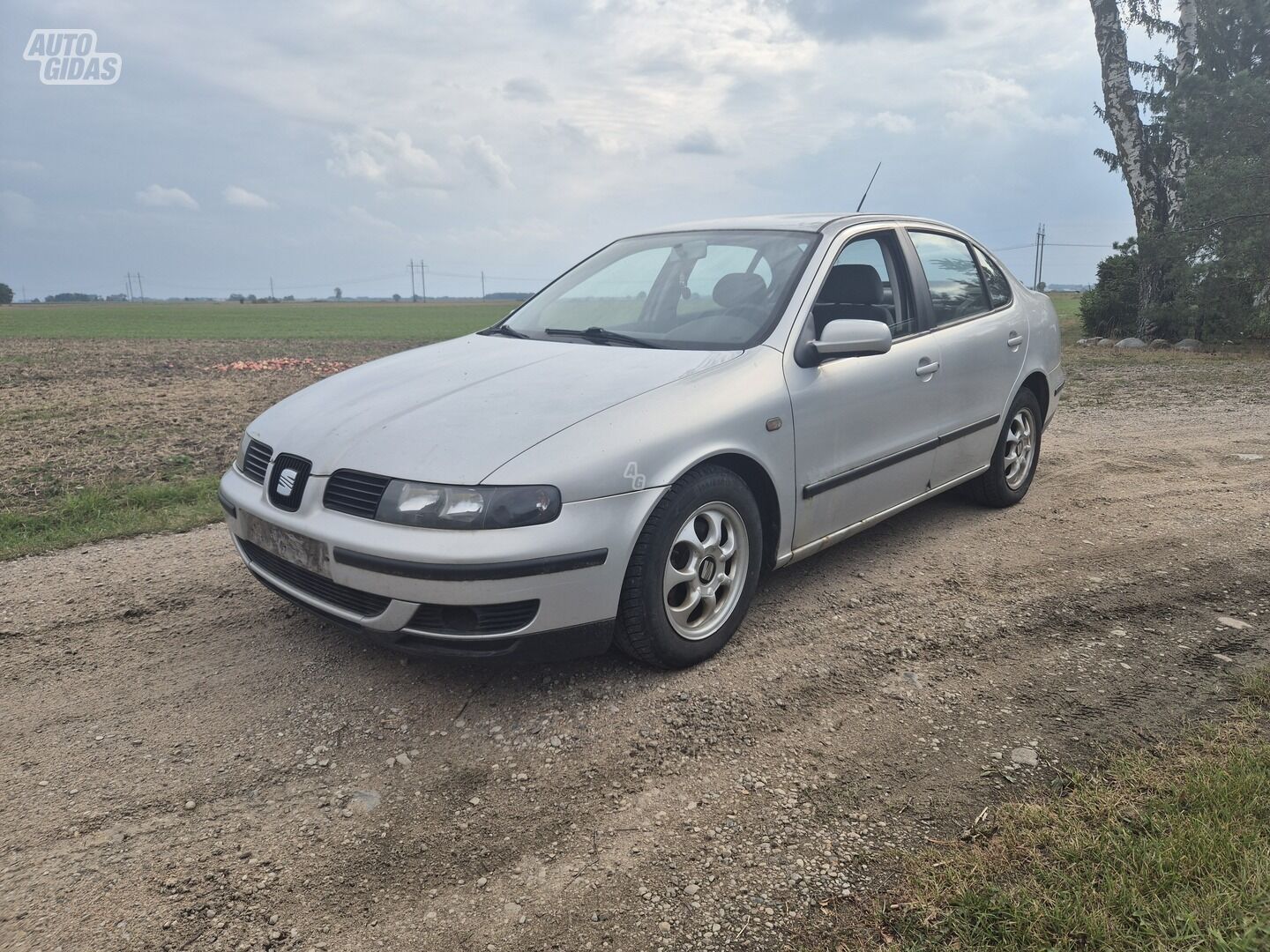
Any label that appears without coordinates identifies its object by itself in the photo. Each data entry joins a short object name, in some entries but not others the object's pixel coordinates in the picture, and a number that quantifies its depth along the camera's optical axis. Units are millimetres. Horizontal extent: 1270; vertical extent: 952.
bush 18188
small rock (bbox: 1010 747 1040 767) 2668
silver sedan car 2824
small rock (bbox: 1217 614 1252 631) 3578
